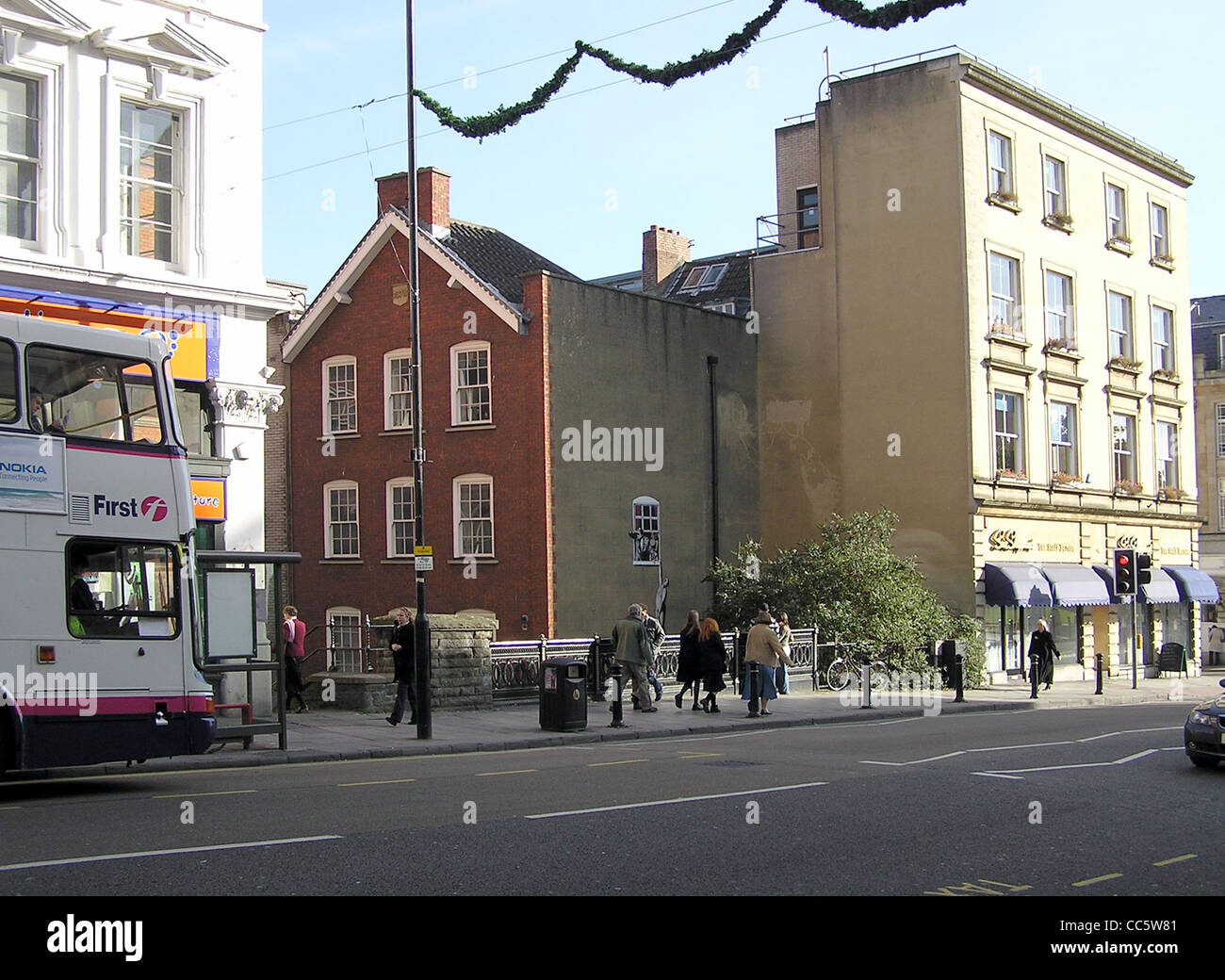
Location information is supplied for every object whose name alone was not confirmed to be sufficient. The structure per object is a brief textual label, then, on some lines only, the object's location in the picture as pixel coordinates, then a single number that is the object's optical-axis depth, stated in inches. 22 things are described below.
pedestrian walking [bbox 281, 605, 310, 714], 857.5
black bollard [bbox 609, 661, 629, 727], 797.7
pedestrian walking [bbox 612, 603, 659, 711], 869.8
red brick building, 1219.9
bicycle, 1121.4
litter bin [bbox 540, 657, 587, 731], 770.2
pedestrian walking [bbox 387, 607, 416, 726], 793.6
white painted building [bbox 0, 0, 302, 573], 737.0
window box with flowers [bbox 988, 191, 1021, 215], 1349.7
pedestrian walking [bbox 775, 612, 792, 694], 1103.6
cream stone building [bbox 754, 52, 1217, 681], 1316.4
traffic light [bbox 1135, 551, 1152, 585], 1152.2
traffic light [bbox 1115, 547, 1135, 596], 1147.9
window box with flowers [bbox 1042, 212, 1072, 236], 1437.0
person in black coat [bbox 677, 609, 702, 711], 919.7
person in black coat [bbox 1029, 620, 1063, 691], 1180.5
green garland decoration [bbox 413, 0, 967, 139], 448.5
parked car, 558.6
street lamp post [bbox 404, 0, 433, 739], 706.8
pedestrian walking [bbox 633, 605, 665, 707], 976.9
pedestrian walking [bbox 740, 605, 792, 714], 875.4
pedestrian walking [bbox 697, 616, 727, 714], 897.5
